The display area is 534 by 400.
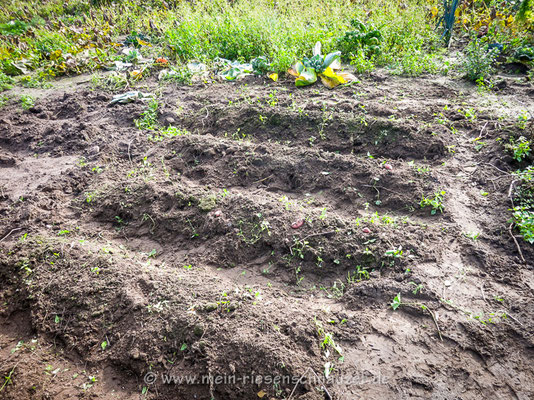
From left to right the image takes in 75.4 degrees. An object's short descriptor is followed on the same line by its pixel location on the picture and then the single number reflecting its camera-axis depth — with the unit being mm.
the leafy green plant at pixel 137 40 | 6398
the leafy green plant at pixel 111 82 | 5072
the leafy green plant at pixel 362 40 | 4984
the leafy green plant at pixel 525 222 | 2340
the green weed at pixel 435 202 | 2650
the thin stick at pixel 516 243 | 2279
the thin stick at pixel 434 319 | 1911
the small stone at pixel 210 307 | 2084
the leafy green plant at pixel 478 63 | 4133
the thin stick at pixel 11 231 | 2866
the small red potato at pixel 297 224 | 2570
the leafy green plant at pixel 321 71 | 4343
